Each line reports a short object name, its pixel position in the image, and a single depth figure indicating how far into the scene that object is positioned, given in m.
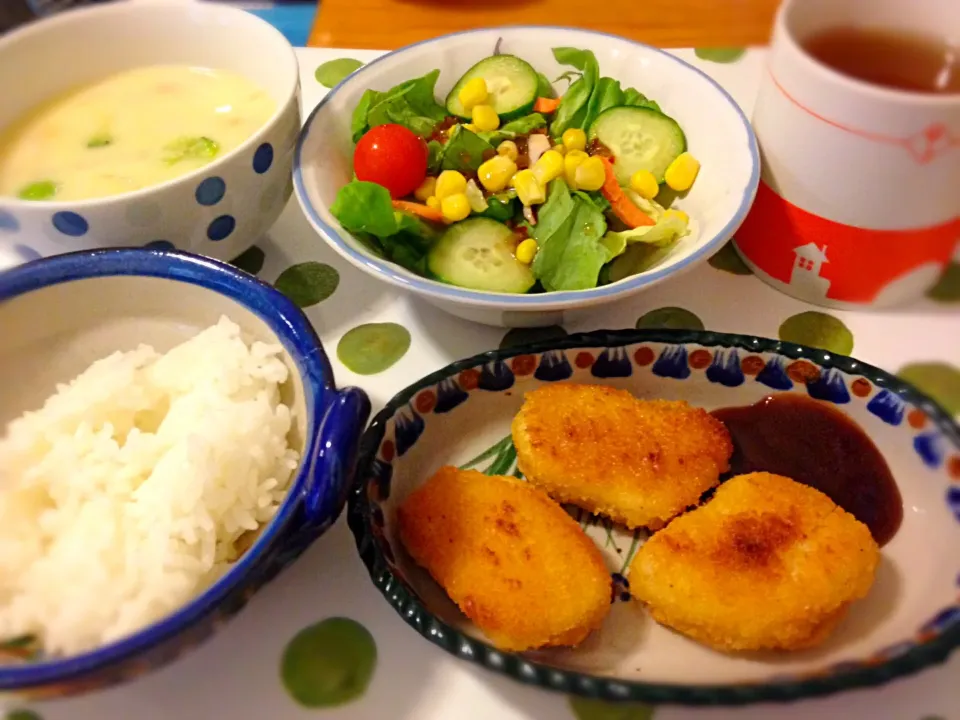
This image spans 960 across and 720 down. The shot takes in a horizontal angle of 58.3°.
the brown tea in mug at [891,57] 0.28
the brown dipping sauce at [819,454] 0.25
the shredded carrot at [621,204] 0.31
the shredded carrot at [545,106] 0.35
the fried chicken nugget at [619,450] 0.25
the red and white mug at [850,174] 0.25
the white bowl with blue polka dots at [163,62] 0.27
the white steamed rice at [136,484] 0.21
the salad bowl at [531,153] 0.27
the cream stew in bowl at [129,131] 0.30
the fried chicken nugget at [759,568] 0.22
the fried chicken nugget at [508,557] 0.22
